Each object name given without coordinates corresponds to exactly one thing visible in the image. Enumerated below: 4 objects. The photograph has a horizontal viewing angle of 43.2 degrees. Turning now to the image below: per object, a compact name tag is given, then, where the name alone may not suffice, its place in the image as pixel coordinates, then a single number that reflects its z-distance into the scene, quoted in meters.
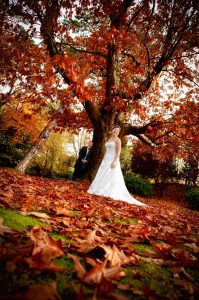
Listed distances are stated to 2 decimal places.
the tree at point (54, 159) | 20.69
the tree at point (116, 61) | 9.24
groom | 11.77
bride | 7.62
